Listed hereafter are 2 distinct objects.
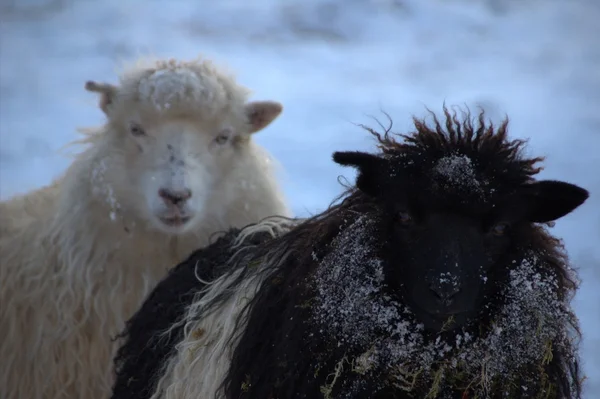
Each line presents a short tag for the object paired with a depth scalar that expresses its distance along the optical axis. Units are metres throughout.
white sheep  11.40
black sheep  6.55
